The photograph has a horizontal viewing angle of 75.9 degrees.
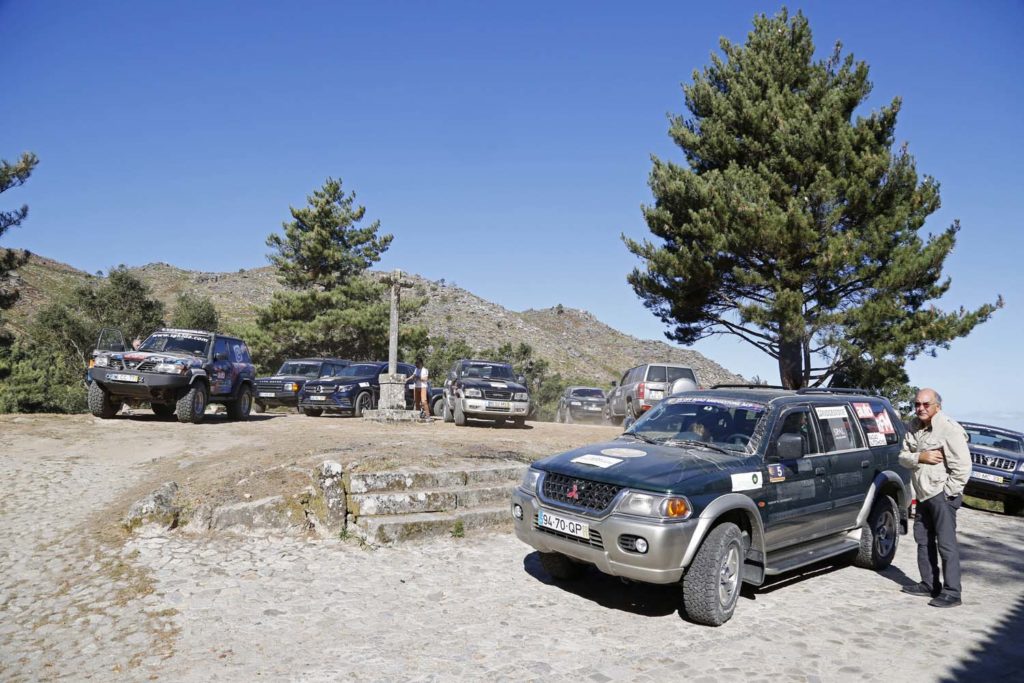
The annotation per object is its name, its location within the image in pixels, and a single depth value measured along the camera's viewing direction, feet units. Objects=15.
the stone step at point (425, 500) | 23.76
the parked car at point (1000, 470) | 39.58
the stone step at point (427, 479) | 24.71
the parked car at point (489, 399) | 50.75
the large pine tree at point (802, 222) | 60.64
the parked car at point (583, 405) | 78.59
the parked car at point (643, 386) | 54.39
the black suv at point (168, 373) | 42.11
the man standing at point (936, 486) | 19.20
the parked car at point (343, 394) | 59.77
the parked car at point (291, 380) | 65.51
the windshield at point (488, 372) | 54.08
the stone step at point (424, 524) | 22.58
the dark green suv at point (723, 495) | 16.12
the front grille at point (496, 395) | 50.85
